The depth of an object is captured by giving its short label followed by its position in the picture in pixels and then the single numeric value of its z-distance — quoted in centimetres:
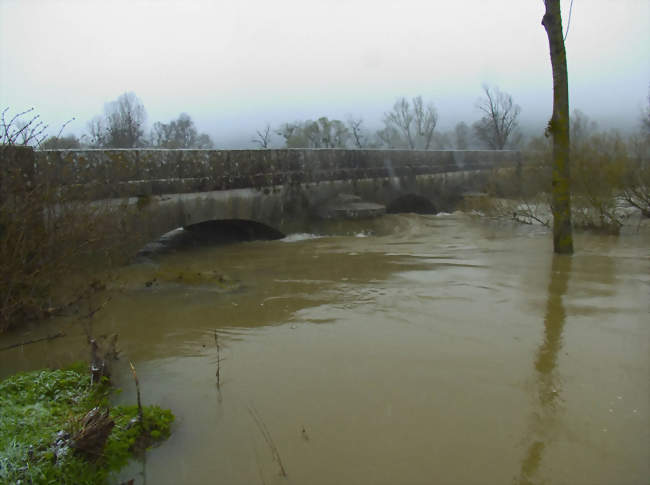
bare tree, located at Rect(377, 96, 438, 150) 4231
